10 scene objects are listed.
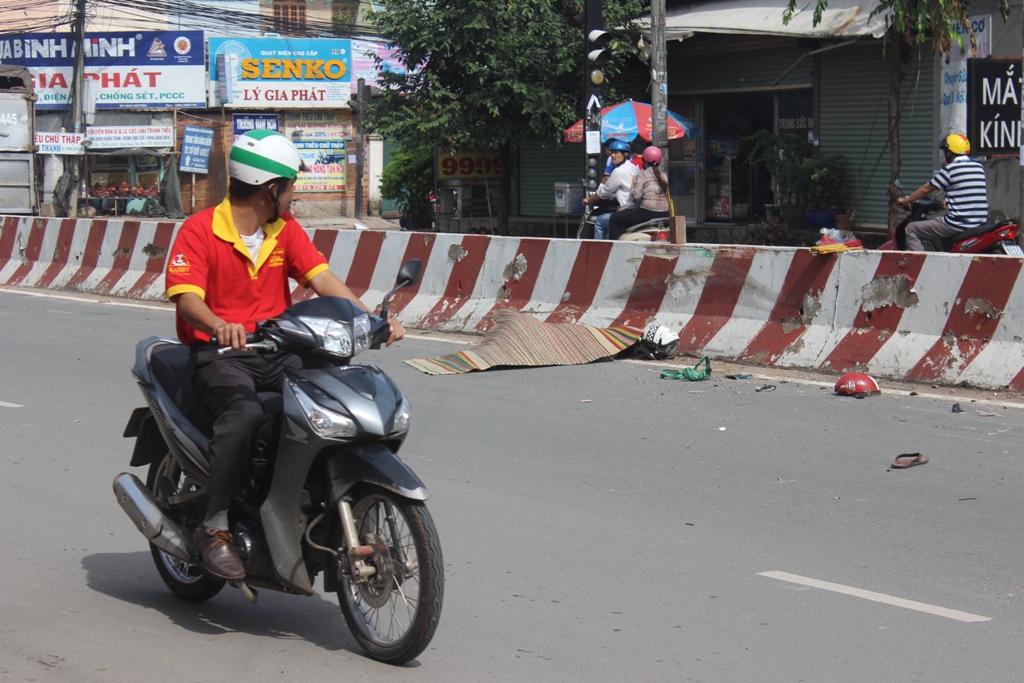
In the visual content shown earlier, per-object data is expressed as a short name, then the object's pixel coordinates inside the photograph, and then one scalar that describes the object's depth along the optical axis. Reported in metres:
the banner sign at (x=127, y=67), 36.84
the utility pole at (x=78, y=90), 35.41
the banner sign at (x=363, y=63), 38.22
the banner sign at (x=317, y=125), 38.19
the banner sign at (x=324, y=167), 38.22
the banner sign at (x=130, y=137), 35.78
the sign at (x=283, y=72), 37.41
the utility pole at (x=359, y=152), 36.22
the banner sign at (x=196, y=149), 37.06
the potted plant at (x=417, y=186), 27.97
